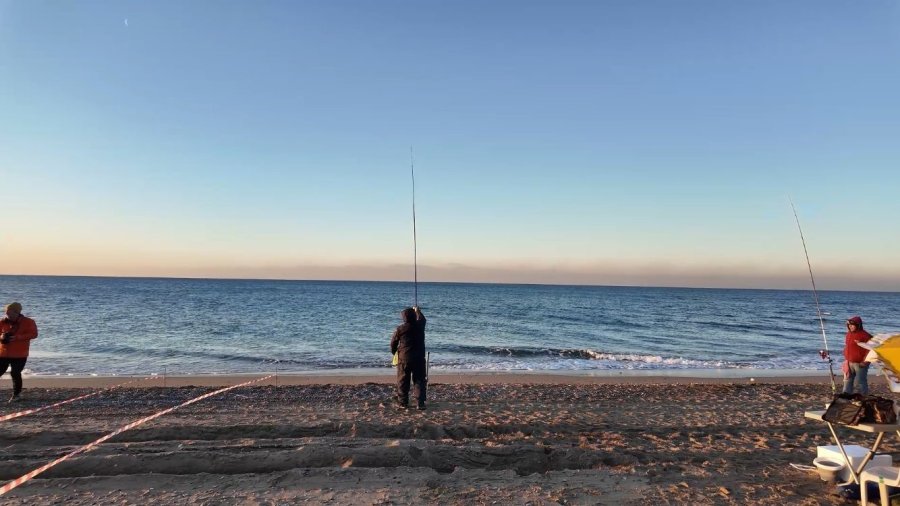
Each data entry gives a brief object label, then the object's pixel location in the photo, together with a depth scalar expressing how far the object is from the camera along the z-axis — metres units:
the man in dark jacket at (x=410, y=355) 8.52
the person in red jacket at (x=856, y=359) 8.89
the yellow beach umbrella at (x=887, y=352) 4.24
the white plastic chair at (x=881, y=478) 4.34
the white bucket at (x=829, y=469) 5.09
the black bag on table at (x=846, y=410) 4.29
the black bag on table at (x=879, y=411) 4.20
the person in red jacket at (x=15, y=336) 8.91
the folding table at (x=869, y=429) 4.06
